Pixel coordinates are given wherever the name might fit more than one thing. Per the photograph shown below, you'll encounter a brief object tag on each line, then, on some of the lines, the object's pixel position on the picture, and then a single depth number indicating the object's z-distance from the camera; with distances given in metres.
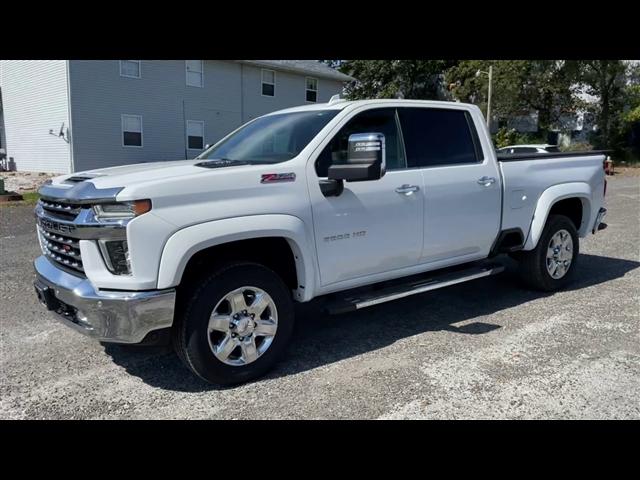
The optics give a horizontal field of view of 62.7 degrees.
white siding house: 19.52
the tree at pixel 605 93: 29.64
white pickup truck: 3.27
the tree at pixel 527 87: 29.61
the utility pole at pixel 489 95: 28.58
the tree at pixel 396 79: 36.47
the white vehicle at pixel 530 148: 12.91
